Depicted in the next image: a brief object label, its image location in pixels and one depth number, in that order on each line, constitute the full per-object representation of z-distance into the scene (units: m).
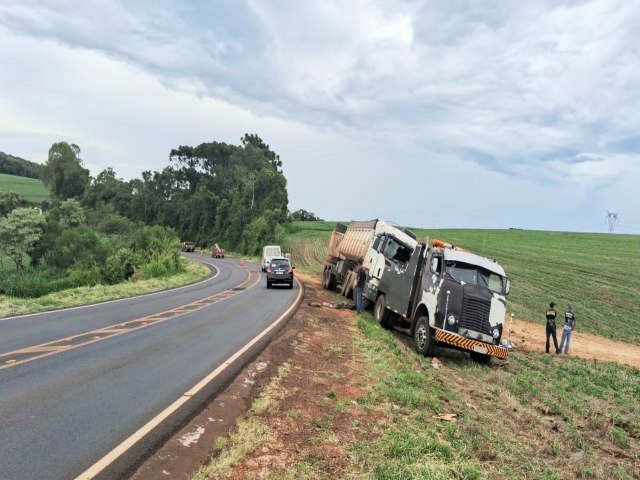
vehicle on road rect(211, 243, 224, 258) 69.58
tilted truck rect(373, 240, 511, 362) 12.12
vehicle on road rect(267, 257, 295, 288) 27.56
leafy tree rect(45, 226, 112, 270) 56.25
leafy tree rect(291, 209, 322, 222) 116.25
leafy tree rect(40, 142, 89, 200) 109.62
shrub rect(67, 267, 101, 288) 37.99
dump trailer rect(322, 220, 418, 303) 17.02
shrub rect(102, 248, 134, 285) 39.12
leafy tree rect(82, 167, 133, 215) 110.00
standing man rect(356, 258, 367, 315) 18.89
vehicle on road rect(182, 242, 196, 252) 79.71
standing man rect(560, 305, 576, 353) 16.20
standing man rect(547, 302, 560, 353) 16.22
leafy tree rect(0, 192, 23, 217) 75.62
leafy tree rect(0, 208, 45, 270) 54.94
